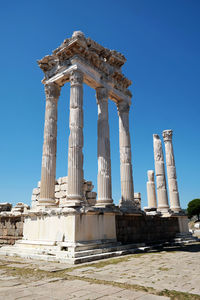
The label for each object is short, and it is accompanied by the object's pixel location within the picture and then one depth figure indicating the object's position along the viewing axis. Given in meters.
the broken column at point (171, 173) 19.64
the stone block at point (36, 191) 18.38
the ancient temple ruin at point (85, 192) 10.23
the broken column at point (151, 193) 22.52
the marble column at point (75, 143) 10.97
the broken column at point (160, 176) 18.30
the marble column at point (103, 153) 12.55
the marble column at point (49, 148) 12.38
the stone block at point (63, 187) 16.98
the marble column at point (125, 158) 14.41
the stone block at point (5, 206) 17.25
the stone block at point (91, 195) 17.83
